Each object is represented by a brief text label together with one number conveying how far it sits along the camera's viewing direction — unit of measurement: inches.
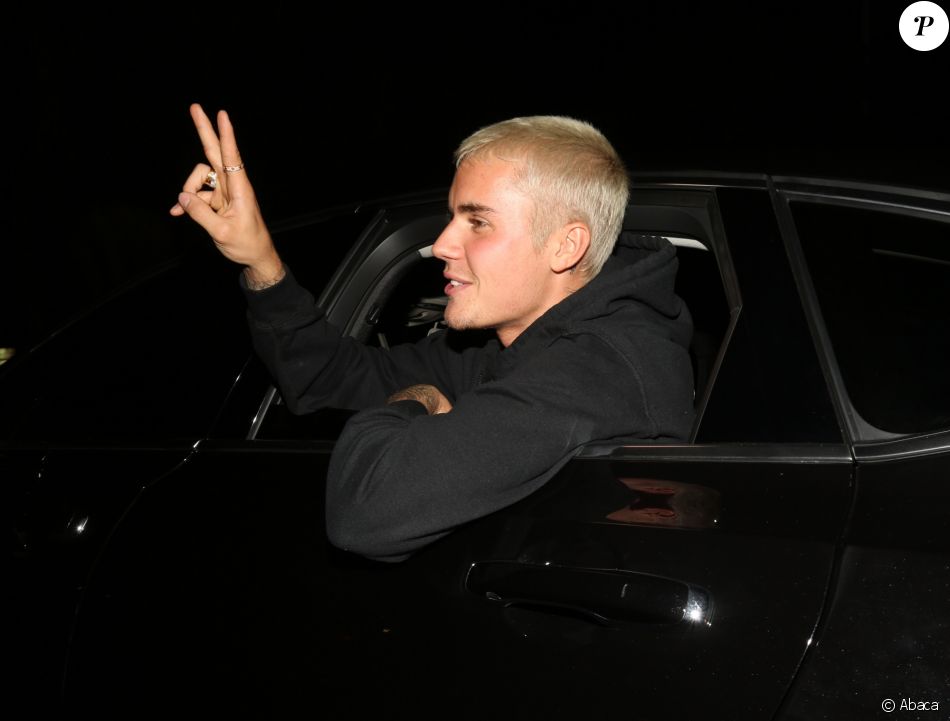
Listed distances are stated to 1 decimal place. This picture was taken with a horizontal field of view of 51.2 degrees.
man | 57.7
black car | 46.1
